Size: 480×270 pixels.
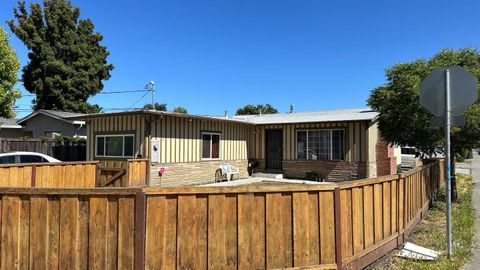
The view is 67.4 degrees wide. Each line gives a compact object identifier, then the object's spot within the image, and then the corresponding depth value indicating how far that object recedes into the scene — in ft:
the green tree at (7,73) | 47.37
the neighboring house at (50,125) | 77.71
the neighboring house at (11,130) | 87.51
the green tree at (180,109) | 210.12
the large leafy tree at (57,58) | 105.19
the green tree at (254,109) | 225.35
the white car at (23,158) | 34.31
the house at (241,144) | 49.16
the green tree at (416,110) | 30.12
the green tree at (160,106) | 209.57
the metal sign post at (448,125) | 18.42
